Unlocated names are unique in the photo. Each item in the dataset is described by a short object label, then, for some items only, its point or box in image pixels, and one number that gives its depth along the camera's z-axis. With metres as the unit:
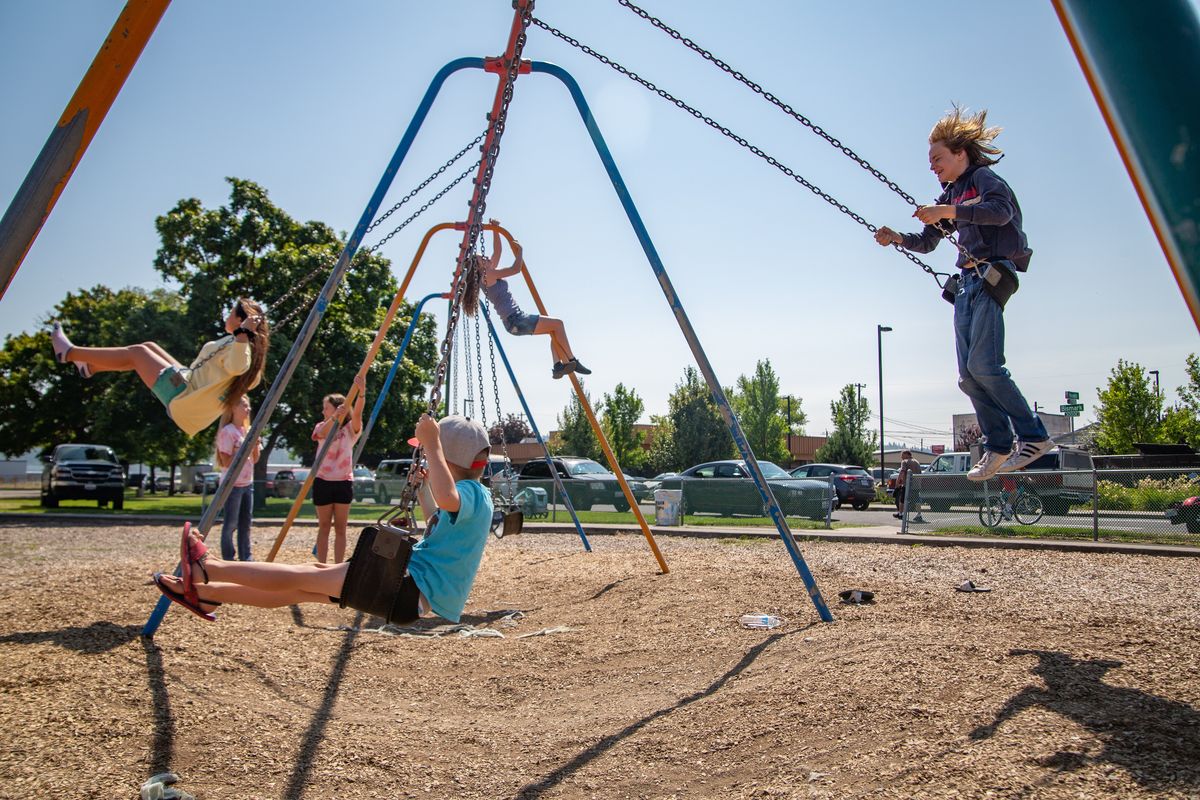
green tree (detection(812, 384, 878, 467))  42.47
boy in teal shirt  3.92
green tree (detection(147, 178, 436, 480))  23.58
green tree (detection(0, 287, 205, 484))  30.97
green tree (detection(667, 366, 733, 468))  41.59
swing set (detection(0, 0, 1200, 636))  1.04
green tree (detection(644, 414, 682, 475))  43.19
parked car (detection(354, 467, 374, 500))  26.09
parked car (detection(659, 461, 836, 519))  15.84
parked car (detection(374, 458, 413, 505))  20.97
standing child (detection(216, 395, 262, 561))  7.48
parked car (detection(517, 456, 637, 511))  17.83
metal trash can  16.19
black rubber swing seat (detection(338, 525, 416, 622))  3.85
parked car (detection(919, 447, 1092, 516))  11.36
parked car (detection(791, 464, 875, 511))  25.61
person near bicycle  17.36
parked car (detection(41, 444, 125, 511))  23.56
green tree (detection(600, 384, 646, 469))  43.81
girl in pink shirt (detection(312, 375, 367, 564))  8.20
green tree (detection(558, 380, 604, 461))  44.00
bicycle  12.01
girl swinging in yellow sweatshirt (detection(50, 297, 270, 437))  4.57
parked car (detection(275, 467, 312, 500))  25.91
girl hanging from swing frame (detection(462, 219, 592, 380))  6.71
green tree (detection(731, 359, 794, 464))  47.09
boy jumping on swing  4.35
